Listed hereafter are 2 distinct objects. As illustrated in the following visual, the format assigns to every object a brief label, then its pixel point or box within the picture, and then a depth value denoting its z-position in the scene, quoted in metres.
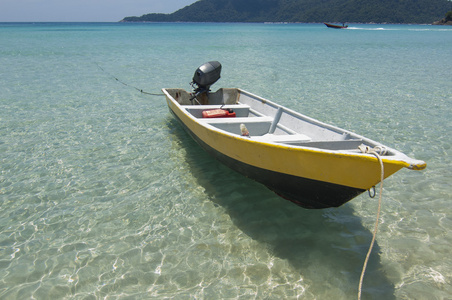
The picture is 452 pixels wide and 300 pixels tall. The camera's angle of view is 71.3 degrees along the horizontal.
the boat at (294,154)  3.70
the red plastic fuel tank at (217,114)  7.17
